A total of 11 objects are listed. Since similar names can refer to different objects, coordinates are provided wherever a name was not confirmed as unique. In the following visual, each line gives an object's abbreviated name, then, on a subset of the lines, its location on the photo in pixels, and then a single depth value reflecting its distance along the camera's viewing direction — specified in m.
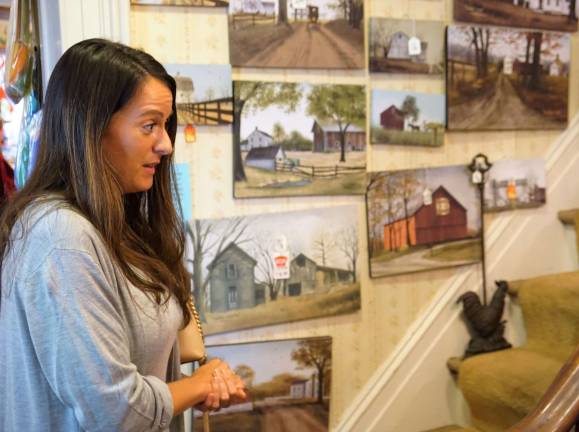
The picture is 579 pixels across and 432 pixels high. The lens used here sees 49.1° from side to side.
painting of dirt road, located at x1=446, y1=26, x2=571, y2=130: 2.17
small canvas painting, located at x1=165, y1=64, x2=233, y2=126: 1.81
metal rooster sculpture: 2.22
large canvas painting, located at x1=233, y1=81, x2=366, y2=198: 1.90
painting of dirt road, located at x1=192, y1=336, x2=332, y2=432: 1.94
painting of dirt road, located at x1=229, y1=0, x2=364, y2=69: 1.87
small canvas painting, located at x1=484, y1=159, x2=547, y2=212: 2.27
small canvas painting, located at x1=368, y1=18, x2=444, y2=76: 2.04
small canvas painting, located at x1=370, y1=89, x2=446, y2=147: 2.07
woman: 0.89
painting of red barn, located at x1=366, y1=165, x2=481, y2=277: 2.10
